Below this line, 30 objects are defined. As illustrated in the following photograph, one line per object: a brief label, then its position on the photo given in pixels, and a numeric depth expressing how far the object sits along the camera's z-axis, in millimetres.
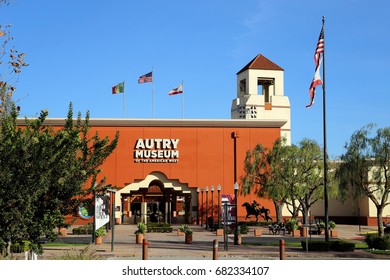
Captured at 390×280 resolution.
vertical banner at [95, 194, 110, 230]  29016
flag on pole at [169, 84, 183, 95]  66500
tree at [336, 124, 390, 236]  41438
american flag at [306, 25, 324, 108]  31469
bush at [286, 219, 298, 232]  45672
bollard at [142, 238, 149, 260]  22436
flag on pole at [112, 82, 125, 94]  66312
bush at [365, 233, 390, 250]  31703
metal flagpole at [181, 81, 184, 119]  69550
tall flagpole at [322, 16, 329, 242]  30542
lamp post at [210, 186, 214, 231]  59922
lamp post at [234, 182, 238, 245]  35362
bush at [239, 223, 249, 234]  45312
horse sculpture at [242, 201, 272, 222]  57531
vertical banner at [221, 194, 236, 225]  32844
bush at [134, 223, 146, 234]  36994
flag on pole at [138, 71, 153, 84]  63531
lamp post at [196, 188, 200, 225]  63250
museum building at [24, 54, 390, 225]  62438
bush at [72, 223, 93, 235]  44969
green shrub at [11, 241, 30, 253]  25472
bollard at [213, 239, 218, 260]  21516
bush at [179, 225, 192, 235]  35816
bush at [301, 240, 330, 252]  30812
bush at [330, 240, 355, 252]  30766
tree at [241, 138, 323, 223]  51844
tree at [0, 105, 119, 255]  16625
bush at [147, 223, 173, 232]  48250
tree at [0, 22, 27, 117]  19447
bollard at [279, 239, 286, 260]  23438
